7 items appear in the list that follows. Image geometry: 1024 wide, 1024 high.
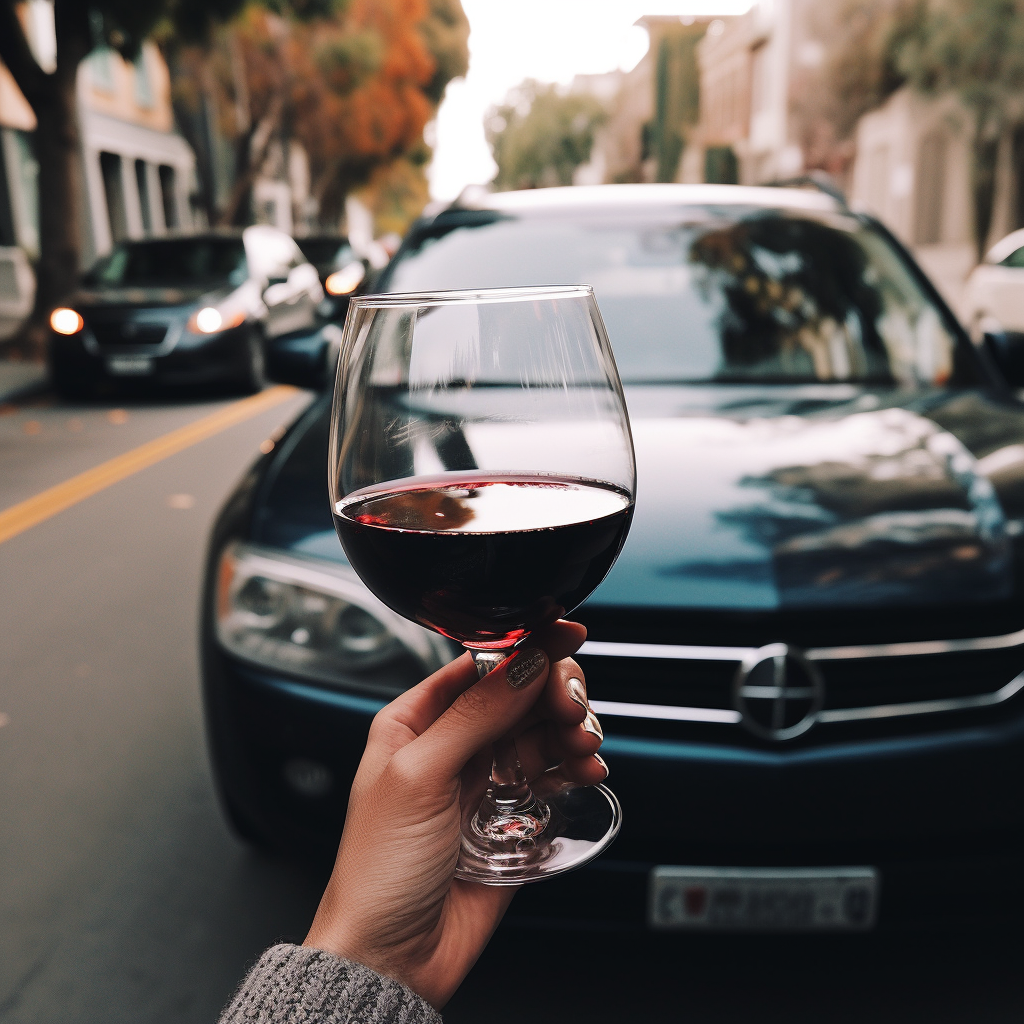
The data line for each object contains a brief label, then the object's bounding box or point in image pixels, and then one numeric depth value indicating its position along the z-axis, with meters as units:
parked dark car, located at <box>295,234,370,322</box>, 18.33
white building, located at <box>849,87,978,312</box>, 28.22
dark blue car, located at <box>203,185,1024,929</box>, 1.98
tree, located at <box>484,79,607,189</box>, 87.06
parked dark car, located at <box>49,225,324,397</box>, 10.20
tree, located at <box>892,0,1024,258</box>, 21.97
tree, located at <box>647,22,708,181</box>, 58.44
